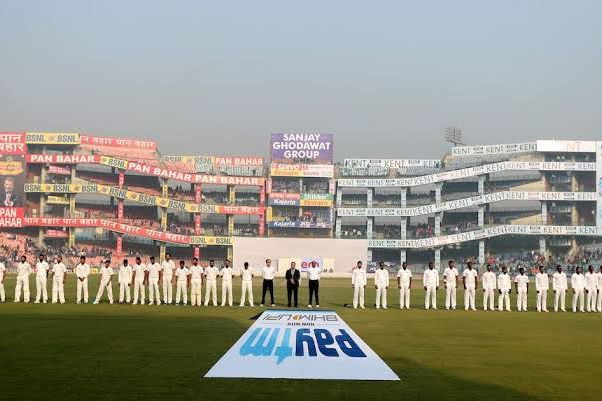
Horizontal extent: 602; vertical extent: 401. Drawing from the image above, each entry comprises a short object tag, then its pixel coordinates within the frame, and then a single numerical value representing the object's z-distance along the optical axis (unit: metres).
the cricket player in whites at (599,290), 31.10
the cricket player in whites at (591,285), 31.11
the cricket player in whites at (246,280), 29.38
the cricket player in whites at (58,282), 29.67
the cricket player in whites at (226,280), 29.61
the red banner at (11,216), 84.00
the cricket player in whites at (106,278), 29.38
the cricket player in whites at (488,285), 30.35
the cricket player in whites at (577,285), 30.89
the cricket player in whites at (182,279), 29.66
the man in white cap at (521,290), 30.23
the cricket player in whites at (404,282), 29.56
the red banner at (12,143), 86.00
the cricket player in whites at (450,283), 29.77
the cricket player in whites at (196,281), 29.50
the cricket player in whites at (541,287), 30.52
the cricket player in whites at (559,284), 30.75
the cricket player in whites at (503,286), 30.28
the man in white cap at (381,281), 29.67
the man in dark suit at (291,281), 28.08
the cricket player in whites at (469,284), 29.77
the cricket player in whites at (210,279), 29.88
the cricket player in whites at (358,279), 29.44
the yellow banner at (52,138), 87.00
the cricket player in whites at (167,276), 29.59
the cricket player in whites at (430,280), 29.78
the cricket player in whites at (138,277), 29.67
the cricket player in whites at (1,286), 29.66
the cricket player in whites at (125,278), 29.75
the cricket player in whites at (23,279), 29.80
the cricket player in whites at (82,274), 29.34
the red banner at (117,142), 90.19
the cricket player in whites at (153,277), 29.64
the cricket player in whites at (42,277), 29.45
